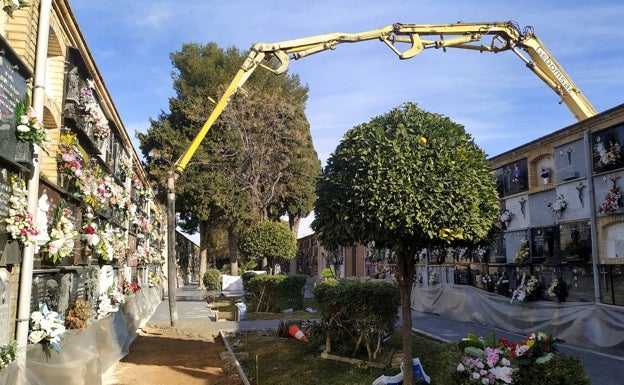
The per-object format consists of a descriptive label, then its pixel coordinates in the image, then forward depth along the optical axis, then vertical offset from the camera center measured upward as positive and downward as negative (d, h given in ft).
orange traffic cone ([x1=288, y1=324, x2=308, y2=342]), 38.13 -5.67
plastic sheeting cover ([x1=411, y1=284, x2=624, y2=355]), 32.70 -4.63
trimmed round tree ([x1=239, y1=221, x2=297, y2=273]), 80.28 +2.21
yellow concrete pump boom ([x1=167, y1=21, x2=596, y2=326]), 56.54 +22.79
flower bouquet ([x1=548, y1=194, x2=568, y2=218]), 43.75 +3.96
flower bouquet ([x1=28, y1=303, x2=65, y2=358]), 20.30 -2.77
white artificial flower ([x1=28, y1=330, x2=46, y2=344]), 20.12 -2.90
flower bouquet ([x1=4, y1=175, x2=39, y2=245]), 17.76 +1.34
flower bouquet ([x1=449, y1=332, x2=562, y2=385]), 15.46 -3.15
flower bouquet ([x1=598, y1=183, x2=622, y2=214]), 37.81 +3.72
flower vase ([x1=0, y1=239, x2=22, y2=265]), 17.87 +0.23
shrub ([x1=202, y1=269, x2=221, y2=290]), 116.88 -4.98
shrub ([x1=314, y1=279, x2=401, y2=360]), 29.73 -3.29
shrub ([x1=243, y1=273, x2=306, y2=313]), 63.67 -4.33
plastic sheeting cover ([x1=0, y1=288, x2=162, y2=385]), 18.08 -4.29
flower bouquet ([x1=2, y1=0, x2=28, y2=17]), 16.03 +7.67
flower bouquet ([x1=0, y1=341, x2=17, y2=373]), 16.31 -2.98
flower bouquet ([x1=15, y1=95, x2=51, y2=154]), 17.94 +4.48
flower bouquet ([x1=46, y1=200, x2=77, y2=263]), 22.94 +1.06
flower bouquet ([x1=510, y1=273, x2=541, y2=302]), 45.39 -3.19
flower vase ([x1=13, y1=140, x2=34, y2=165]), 18.21 +3.74
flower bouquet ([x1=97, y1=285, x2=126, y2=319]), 34.22 -2.91
